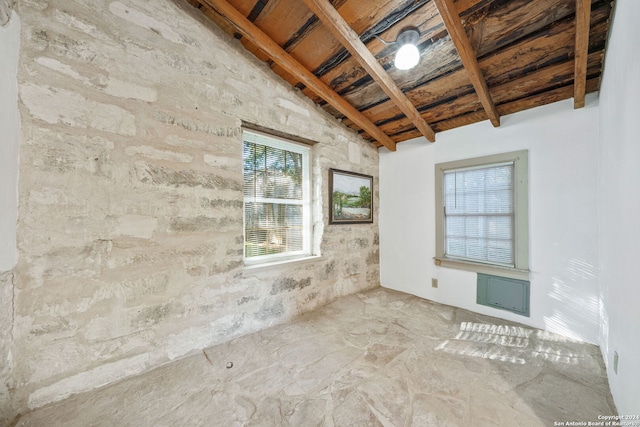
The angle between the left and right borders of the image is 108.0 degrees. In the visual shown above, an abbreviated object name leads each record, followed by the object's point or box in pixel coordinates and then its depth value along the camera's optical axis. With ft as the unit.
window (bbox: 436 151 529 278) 7.75
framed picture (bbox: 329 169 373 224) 9.64
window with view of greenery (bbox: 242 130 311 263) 7.68
